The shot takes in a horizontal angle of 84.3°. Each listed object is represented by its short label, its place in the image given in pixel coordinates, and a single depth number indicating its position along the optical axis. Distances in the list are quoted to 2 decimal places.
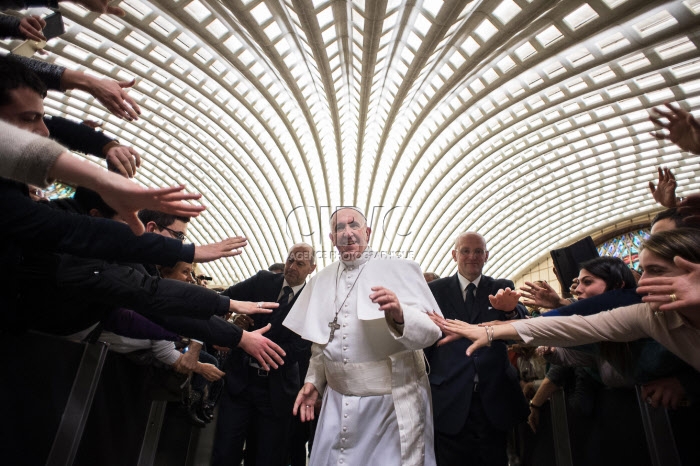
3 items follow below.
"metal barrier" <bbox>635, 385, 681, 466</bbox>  2.34
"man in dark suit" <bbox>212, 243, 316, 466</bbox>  3.64
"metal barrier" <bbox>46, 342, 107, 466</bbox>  2.07
